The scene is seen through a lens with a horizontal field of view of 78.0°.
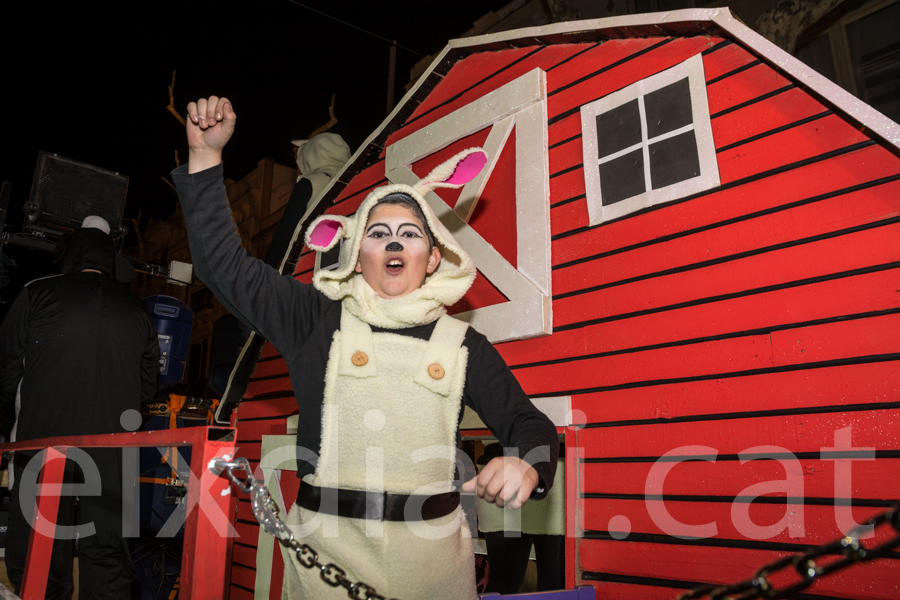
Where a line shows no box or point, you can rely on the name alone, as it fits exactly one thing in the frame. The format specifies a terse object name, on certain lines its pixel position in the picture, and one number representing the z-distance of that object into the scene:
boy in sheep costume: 1.49
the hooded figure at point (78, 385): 2.90
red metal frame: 1.38
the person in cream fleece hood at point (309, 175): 4.91
